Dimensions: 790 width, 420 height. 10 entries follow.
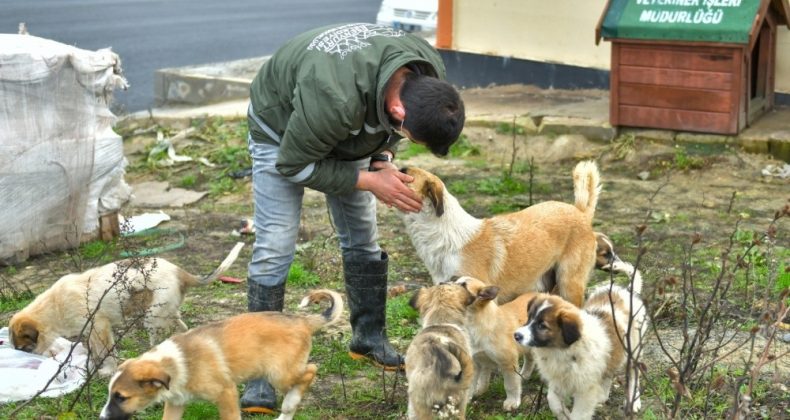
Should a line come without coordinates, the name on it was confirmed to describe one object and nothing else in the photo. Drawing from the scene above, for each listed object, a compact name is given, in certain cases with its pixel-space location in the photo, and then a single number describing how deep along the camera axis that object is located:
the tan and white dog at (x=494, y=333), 6.04
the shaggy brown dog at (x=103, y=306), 6.82
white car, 20.11
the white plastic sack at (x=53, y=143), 9.16
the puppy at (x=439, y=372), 5.56
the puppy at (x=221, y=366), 5.38
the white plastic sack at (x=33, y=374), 6.47
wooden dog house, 11.48
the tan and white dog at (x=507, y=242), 6.94
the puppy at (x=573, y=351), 5.55
